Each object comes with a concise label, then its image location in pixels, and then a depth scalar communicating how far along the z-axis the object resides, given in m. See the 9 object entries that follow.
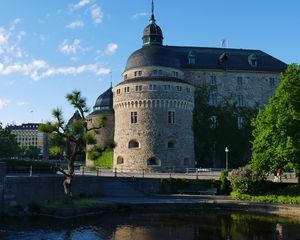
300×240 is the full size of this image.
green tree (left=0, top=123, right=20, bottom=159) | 49.65
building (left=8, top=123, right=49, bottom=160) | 166.00
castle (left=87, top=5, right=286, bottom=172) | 45.44
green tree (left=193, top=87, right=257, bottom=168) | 51.25
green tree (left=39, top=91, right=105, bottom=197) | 24.89
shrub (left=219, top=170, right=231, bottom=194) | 32.53
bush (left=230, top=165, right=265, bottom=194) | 29.79
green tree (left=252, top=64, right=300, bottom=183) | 26.97
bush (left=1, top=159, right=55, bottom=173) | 29.66
